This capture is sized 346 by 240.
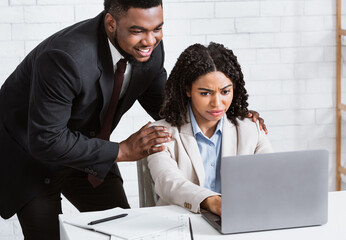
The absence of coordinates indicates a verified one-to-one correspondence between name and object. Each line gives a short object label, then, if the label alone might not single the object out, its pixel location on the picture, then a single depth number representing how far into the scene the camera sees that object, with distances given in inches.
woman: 126.9
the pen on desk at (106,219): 109.9
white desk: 106.5
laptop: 104.3
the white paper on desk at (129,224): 107.0
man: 119.2
